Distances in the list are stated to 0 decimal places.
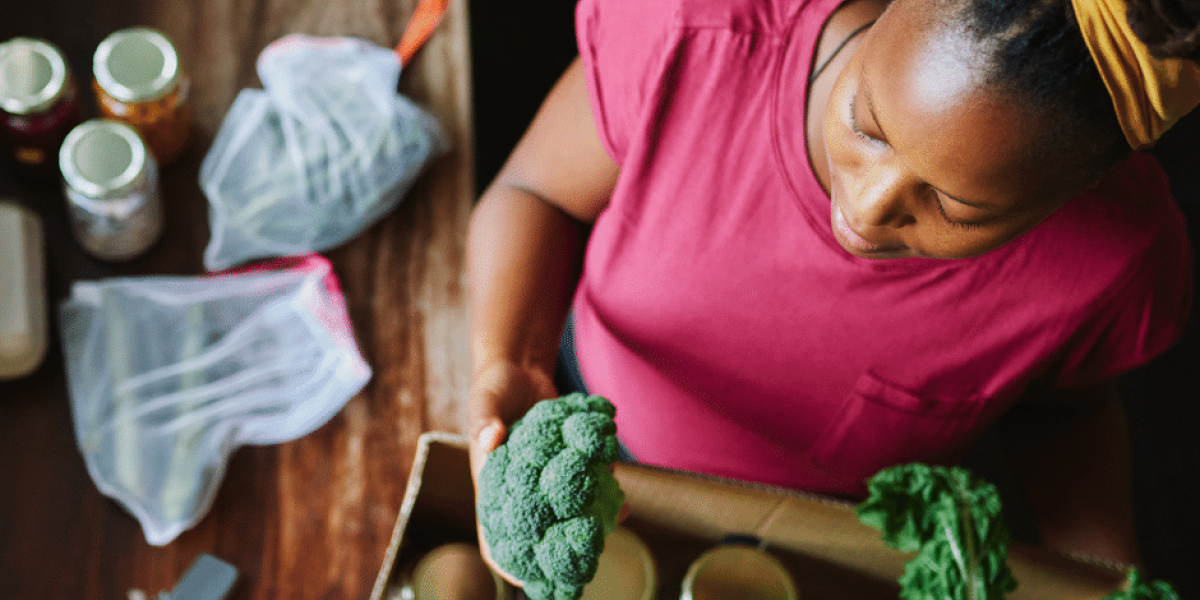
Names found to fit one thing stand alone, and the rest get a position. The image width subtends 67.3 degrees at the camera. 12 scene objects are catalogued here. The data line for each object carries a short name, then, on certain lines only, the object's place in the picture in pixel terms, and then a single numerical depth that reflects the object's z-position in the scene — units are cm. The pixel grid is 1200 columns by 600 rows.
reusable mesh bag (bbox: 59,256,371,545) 99
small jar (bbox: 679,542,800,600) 92
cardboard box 85
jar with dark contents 99
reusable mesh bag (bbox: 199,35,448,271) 112
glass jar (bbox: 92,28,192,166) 102
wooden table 97
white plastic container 98
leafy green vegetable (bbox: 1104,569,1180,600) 83
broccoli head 71
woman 63
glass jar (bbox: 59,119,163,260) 97
